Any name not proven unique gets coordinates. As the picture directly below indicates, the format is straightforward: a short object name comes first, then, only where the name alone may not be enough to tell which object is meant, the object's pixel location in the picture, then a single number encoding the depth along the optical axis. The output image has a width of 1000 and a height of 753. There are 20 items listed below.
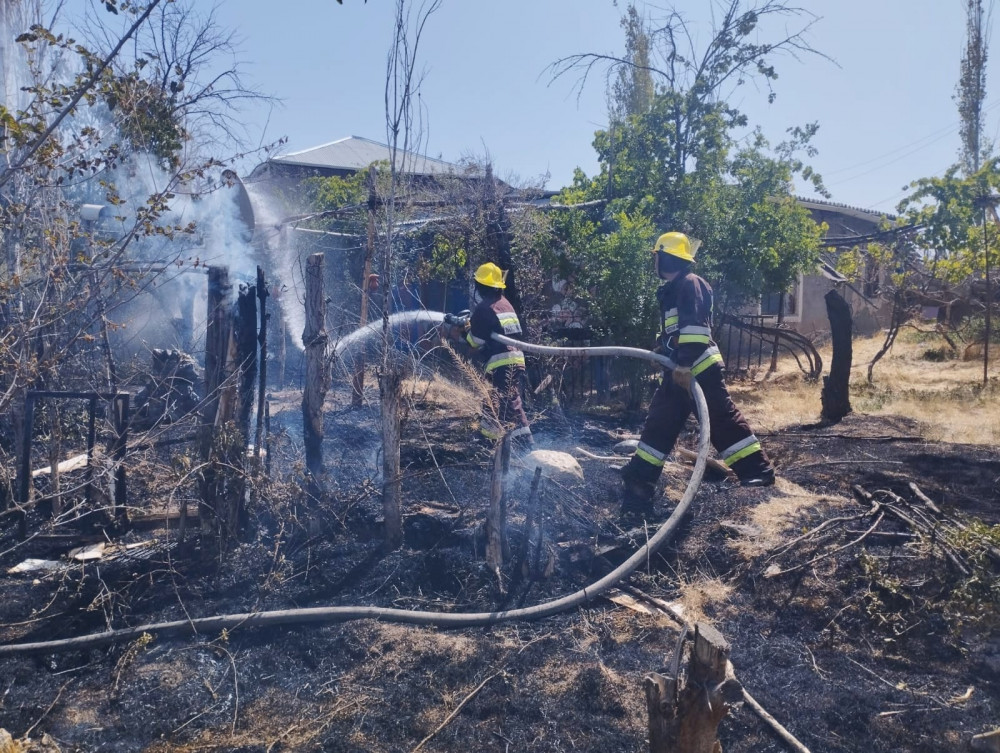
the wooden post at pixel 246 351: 5.03
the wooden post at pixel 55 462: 5.23
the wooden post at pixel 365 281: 7.00
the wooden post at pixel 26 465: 4.92
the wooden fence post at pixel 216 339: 4.90
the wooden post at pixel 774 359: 12.68
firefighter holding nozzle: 6.47
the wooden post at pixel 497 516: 4.53
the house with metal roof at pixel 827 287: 16.02
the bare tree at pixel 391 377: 4.60
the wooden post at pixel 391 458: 4.85
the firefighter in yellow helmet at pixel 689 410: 5.66
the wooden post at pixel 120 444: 5.25
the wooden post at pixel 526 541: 4.60
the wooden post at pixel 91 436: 5.20
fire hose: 3.95
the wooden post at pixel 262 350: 5.11
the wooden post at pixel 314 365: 5.23
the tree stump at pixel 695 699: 2.29
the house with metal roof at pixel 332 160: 16.64
